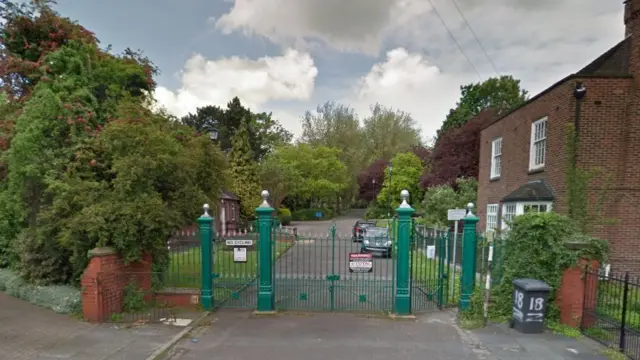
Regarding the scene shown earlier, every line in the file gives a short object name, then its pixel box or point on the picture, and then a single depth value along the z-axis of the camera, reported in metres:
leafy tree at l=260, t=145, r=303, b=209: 34.84
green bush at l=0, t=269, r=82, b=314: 6.97
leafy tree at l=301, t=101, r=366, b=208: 49.52
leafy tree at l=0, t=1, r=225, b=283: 7.00
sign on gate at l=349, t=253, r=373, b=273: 7.52
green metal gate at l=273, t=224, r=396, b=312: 7.80
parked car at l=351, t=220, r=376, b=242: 21.23
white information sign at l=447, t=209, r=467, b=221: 8.40
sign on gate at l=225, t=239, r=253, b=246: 7.78
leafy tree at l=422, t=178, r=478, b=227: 19.76
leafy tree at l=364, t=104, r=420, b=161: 49.19
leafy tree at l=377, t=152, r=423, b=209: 40.06
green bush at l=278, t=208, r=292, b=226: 39.89
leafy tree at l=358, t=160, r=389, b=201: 48.69
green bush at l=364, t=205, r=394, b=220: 43.92
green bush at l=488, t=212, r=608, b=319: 6.65
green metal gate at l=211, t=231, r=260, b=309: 7.78
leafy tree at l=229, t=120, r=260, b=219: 32.72
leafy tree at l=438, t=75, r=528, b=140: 31.64
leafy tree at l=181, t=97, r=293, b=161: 46.19
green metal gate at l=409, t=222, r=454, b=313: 8.09
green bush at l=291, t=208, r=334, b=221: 49.66
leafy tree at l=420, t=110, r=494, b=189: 24.22
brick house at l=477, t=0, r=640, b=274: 10.12
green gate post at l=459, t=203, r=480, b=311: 7.53
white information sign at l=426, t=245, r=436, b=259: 9.03
